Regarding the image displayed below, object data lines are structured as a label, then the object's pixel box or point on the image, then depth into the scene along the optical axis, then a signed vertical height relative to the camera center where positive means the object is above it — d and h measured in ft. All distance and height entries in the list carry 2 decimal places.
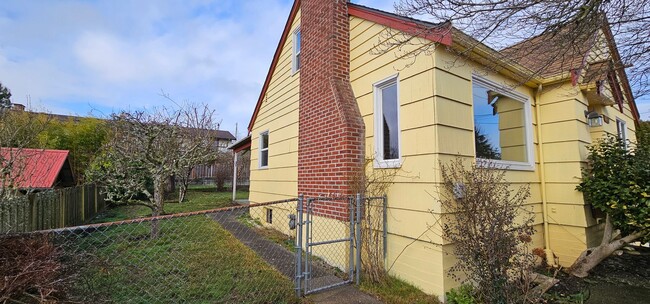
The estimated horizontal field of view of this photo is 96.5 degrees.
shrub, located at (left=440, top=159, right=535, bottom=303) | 9.77 -2.39
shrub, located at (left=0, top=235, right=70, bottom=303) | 6.91 -2.61
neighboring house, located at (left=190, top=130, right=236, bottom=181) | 71.97 -0.67
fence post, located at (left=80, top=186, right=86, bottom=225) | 27.81 -3.37
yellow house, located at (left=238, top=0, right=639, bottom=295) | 12.26 +2.55
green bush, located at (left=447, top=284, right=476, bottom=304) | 10.80 -4.81
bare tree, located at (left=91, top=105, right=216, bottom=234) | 22.33 +1.25
